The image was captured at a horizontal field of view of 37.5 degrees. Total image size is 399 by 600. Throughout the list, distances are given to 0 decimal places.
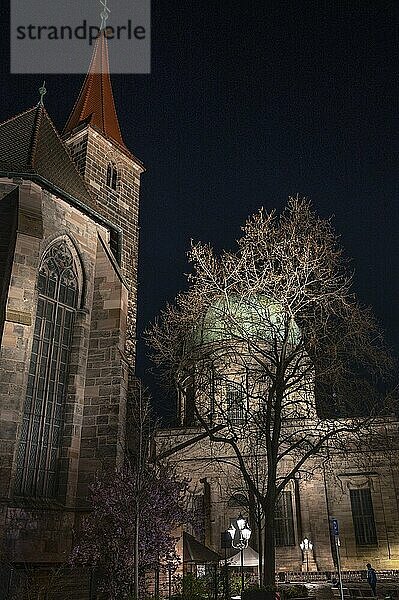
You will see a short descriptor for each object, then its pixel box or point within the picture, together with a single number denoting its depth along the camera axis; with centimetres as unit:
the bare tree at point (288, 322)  1546
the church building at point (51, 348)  1440
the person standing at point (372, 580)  2061
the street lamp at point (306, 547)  2981
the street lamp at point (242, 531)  1905
